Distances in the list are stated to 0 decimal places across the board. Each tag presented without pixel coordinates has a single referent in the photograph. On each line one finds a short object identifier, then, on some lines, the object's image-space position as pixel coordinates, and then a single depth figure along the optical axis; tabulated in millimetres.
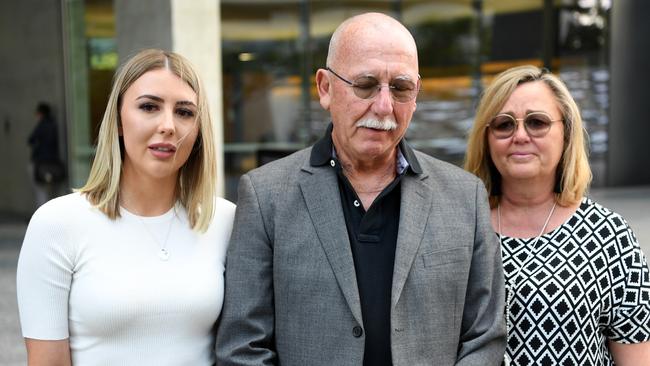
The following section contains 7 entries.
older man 2412
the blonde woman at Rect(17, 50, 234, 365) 2473
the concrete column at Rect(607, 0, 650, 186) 18156
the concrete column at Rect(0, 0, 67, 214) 14242
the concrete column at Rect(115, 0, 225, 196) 10086
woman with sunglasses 2797
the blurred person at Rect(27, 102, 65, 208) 13992
